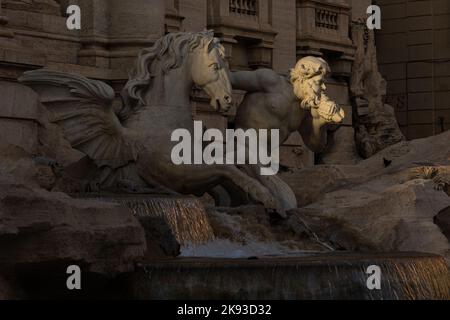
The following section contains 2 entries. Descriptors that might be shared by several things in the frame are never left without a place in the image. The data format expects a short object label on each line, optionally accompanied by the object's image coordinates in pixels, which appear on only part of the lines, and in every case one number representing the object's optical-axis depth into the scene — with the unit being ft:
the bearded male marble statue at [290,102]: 63.77
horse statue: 58.85
